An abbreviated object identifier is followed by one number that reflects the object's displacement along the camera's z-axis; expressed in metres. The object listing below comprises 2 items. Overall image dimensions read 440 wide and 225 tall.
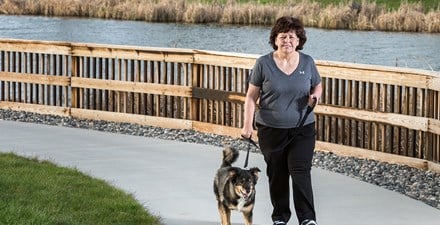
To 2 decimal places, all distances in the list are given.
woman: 9.54
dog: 9.45
